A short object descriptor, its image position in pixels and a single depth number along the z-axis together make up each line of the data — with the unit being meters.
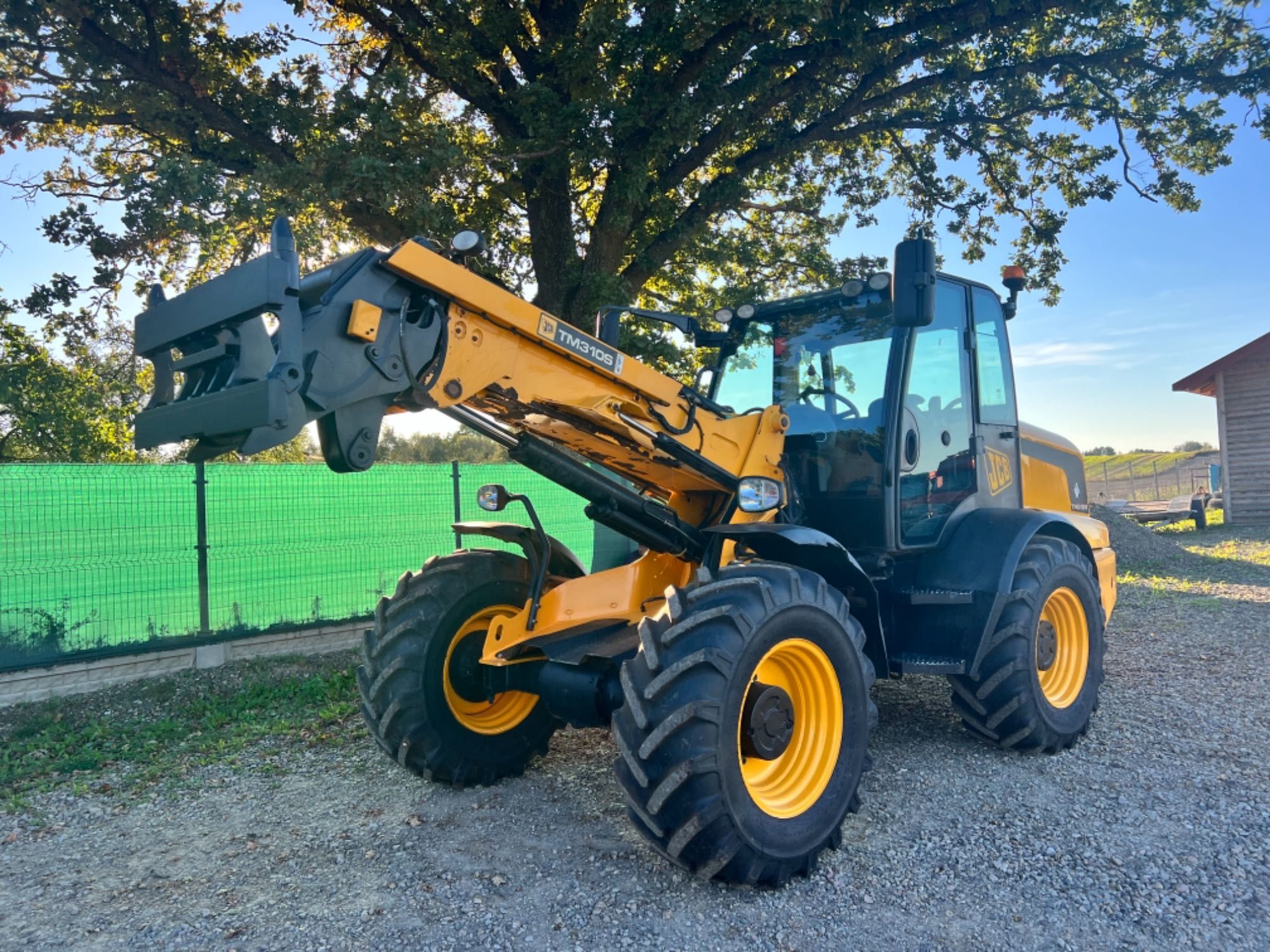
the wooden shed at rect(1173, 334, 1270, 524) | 21.34
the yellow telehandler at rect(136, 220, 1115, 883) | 3.23
